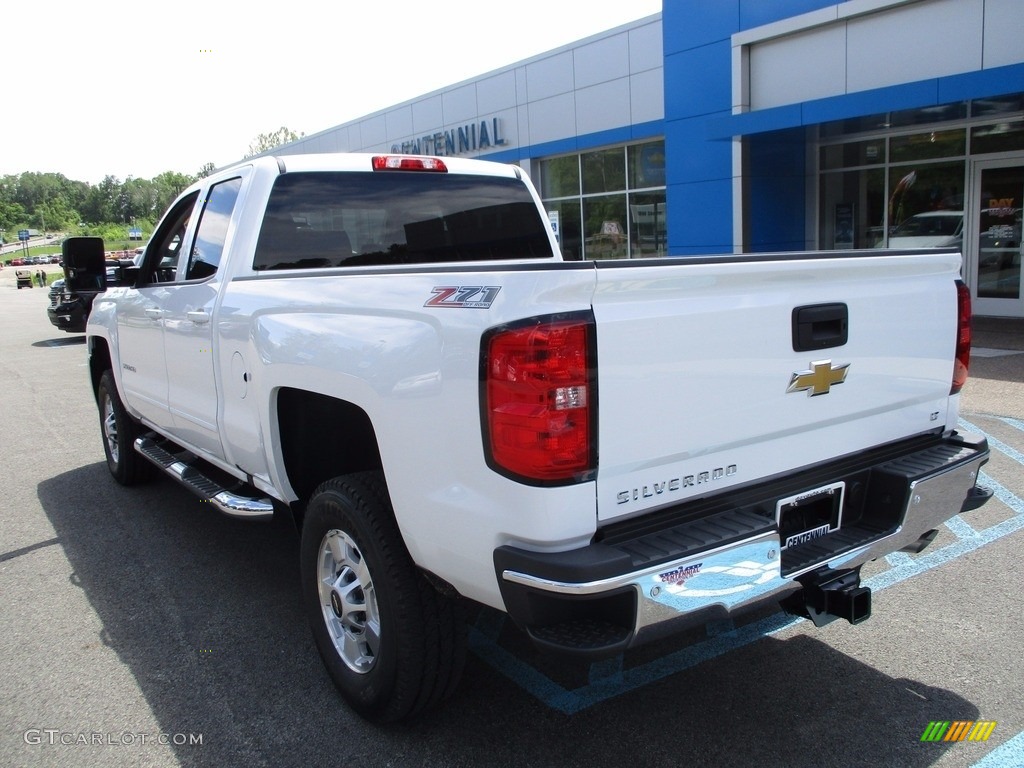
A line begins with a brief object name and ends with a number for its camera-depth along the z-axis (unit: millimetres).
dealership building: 11594
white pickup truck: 2305
